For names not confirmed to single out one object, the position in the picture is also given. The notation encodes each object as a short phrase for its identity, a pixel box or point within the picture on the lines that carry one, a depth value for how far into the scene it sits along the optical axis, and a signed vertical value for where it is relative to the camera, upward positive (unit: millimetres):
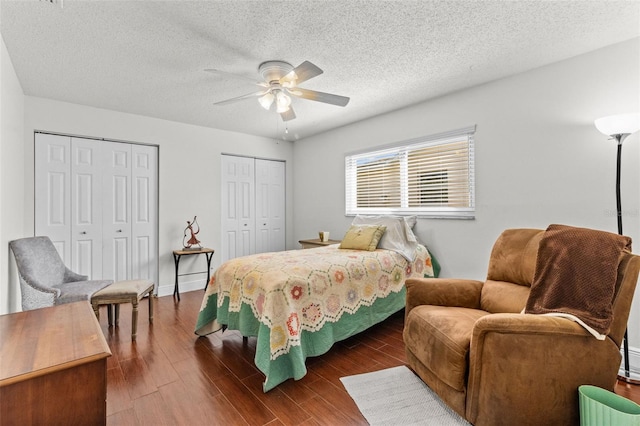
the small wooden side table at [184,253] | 4083 -586
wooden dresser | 963 -572
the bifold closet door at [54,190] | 3404 +255
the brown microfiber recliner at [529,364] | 1430 -769
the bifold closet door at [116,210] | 3836 +19
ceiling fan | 2486 +1095
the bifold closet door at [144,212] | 4039 -8
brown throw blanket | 1480 -352
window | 3277 +445
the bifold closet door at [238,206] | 4863 +94
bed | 2006 -717
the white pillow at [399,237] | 3197 -287
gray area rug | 1670 -1183
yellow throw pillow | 3254 -294
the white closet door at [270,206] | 5285 +108
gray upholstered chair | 2439 -625
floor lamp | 1984 +571
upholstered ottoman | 2664 -787
